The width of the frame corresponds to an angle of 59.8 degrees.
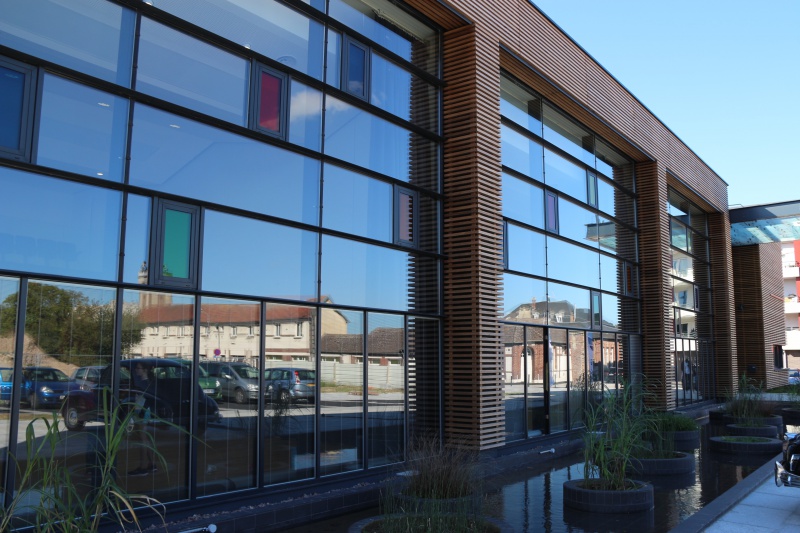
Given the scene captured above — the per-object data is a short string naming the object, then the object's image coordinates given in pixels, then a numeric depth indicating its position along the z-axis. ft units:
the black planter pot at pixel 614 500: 29.45
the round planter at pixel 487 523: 22.45
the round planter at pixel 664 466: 38.11
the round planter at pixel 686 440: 49.19
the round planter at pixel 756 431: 51.52
